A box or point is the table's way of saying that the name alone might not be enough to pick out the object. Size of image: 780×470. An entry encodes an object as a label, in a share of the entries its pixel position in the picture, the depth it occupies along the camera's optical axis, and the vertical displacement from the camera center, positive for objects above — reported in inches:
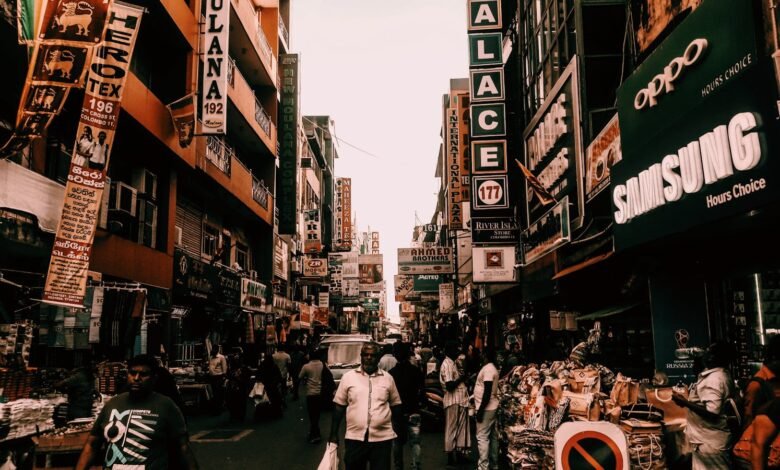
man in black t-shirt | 189.8 -24.3
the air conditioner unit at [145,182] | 730.8 +182.0
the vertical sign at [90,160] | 449.7 +137.3
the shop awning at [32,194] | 426.6 +103.7
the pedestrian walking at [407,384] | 403.2 -24.1
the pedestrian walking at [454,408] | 405.4 -39.3
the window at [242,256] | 1283.1 +172.8
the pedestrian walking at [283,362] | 721.6 -18.6
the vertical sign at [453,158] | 1148.5 +323.6
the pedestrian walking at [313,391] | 508.4 -36.6
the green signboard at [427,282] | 1867.6 +174.6
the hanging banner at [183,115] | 742.5 +255.3
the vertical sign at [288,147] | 1414.9 +415.9
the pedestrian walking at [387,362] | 545.6 -14.8
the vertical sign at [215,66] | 792.3 +334.1
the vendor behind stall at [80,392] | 366.3 -25.0
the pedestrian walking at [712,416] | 248.5 -27.7
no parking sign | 189.6 -29.7
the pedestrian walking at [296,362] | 785.6 -20.3
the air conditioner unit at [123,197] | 660.7 +150.4
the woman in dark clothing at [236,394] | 624.7 -46.0
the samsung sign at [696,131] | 254.8 +94.2
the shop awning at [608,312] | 470.5 +22.0
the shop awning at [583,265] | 462.4 +56.9
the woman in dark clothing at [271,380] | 624.7 -32.7
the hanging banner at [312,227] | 1893.5 +335.8
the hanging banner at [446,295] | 1837.4 +133.3
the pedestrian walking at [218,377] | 689.6 -33.1
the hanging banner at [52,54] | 401.1 +182.0
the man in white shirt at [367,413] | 268.4 -27.6
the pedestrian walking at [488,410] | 365.1 -36.9
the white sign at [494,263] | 865.5 +103.4
